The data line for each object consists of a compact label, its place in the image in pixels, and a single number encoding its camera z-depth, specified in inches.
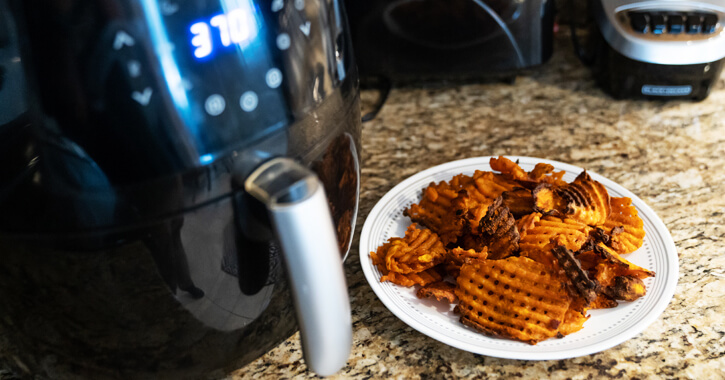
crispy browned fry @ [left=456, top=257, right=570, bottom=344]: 23.1
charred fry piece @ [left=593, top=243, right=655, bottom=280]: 25.0
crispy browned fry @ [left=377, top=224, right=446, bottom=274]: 26.1
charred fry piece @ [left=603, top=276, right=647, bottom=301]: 24.1
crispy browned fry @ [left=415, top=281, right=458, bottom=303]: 25.1
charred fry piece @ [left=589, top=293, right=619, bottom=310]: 24.7
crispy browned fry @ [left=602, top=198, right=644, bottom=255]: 26.9
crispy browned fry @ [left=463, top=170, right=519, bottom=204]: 29.4
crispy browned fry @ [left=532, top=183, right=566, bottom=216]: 27.6
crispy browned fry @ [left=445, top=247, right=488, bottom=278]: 25.7
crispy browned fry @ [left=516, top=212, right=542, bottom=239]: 26.7
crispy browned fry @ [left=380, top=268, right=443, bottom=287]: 26.1
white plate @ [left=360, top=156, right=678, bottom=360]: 23.0
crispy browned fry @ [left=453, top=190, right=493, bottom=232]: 27.1
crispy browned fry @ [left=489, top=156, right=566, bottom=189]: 29.5
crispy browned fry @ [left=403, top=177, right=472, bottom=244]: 28.0
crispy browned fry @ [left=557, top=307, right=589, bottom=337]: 23.5
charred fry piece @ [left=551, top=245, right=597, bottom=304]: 23.1
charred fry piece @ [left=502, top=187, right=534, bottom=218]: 28.1
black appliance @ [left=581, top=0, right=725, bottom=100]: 37.1
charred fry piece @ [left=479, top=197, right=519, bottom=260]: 26.1
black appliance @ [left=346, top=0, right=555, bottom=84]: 38.9
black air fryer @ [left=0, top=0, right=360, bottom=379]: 14.8
